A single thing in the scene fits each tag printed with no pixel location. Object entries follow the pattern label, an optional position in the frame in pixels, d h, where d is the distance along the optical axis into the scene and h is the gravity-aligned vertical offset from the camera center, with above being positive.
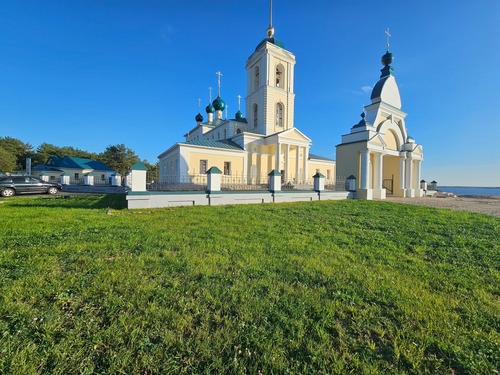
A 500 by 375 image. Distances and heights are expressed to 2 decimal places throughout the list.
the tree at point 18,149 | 41.25 +7.44
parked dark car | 11.98 +0.03
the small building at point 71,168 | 33.26 +3.07
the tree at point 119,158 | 39.44 +5.44
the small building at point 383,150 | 14.92 +3.12
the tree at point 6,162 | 34.41 +4.04
